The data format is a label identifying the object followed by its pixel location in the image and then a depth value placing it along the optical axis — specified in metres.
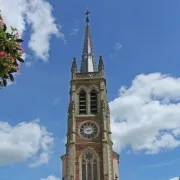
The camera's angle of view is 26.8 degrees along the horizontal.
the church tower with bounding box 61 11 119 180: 50.84
